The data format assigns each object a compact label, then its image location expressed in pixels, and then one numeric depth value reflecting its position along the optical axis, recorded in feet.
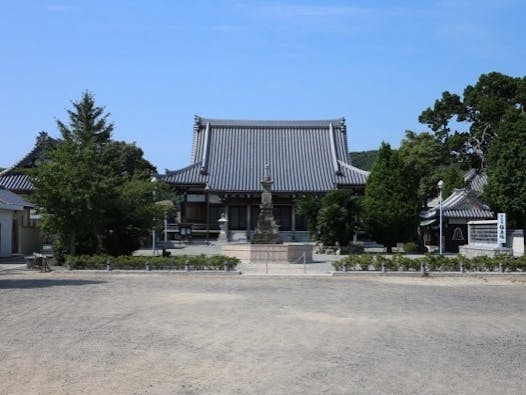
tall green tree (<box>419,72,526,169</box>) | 146.30
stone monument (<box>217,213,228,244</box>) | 147.74
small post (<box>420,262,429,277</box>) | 70.38
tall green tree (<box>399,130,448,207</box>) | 161.99
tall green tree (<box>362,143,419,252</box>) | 117.80
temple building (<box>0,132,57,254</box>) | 113.29
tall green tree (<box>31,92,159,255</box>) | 76.95
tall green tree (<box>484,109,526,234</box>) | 106.52
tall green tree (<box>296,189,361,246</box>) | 111.75
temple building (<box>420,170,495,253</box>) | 129.29
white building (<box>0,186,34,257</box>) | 102.06
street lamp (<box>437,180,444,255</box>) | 115.44
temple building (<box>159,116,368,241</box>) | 153.48
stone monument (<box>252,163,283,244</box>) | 96.48
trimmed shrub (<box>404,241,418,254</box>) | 124.26
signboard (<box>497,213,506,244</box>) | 91.04
